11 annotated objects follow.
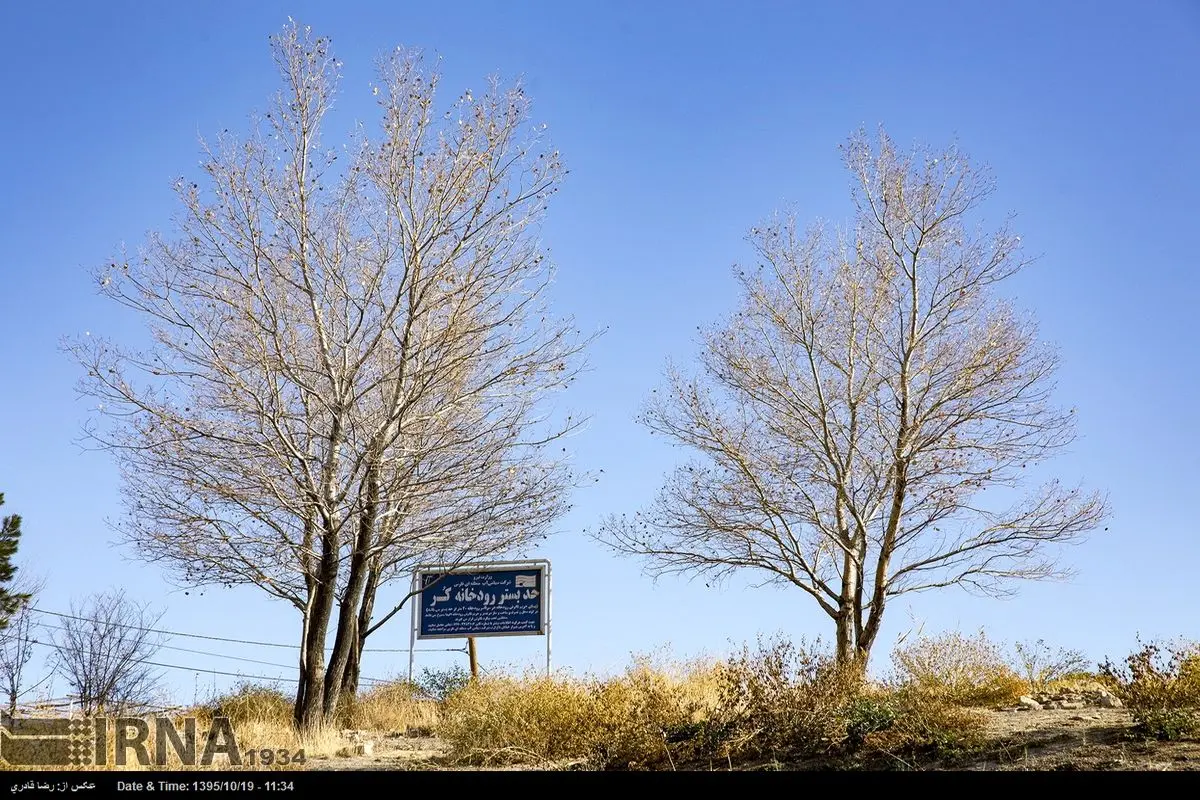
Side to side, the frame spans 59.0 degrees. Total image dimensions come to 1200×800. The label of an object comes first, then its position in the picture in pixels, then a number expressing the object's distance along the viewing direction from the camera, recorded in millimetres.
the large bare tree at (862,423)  16234
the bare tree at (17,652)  22375
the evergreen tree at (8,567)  23138
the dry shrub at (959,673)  10352
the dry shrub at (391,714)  14477
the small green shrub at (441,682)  19344
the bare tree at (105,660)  20781
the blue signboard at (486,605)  20359
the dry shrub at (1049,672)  12797
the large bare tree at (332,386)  13430
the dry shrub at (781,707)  9023
